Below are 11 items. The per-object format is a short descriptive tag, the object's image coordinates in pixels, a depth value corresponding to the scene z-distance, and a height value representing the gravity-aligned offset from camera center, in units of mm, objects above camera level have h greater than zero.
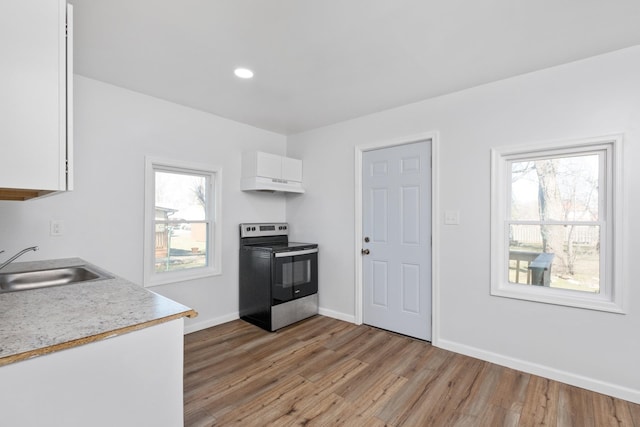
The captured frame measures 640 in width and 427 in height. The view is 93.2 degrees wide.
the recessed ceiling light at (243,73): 2428 +1161
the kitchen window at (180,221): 2992 -79
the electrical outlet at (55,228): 2395 -120
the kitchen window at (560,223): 2195 -48
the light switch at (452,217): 2830 -7
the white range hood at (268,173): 3572 +520
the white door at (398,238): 3072 -244
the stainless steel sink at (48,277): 1870 -421
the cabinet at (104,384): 911 -587
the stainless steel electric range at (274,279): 3326 -754
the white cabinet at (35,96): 1046 +421
